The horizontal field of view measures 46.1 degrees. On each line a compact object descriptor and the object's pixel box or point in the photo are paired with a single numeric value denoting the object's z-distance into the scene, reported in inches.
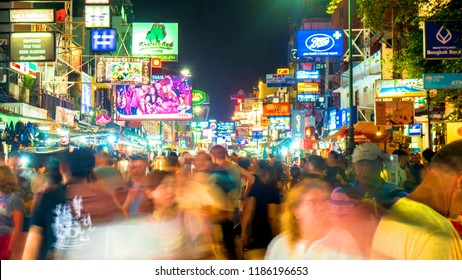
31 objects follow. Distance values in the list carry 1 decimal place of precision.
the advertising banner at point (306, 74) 1755.7
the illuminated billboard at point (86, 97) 1590.8
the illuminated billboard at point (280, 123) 2156.5
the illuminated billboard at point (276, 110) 1814.5
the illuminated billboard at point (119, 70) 986.1
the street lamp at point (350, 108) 795.4
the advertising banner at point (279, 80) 1852.9
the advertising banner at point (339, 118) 1143.9
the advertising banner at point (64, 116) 1107.9
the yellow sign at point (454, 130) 548.7
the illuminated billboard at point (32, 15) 628.1
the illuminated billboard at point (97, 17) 1149.1
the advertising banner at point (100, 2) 1138.4
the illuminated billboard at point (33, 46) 621.0
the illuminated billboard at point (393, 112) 784.9
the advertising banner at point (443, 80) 489.4
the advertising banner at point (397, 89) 787.4
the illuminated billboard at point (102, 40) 1207.6
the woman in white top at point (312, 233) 133.0
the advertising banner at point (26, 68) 1021.8
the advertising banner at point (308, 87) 1827.0
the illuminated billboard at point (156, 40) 1342.3
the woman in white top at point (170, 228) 175.5
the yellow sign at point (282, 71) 2931.1
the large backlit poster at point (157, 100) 1304.1
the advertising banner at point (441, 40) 470.3
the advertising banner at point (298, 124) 1907.0
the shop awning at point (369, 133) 845.2
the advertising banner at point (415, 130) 1122.7
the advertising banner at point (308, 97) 1832.7
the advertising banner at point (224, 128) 4581.7
